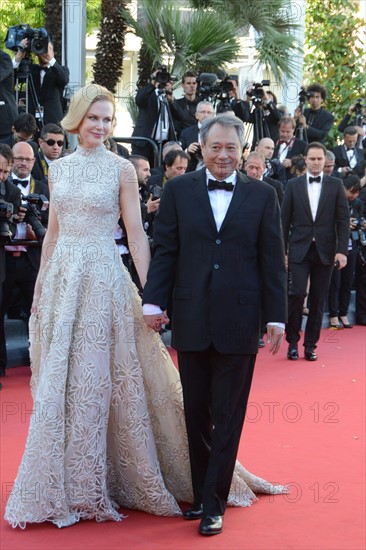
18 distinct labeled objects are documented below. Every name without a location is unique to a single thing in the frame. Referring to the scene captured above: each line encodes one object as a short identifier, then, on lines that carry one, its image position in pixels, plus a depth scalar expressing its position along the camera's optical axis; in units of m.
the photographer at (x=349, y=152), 12.64
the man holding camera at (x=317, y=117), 12.68
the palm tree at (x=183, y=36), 13.07
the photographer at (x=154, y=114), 10.73
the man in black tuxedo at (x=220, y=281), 4.43
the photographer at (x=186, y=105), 11.04
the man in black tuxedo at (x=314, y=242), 8.89
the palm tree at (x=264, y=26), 13.87
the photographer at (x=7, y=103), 9.23
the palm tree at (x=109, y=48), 13.80
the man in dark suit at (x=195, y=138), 9.75
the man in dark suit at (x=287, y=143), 11.55
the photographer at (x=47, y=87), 9.69
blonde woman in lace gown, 4.56
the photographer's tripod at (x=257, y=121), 11.71
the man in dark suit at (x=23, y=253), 7.66
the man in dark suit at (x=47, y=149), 8.31
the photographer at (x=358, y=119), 13.51
